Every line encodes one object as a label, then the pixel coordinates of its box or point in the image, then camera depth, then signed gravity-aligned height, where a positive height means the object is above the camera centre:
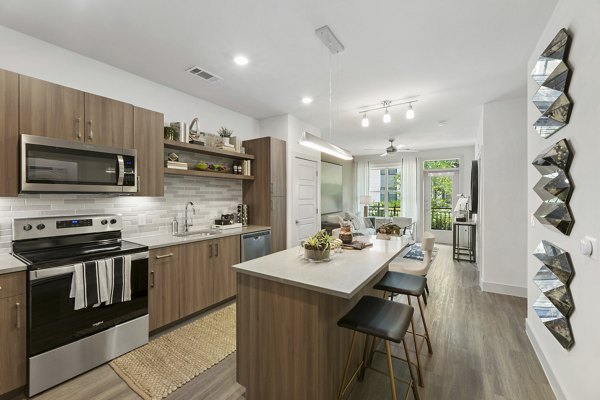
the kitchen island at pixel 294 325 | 1.51 -0.80
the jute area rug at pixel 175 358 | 1.95 -1.39
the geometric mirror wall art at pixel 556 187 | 1.63 +0.09
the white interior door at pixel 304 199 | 4.58 -0.02
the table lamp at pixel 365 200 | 8.22 -0.04
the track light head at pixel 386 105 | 3.77 +1.44
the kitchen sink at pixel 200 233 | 3.32 -0.47
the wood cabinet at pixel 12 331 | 1.74 -0.92
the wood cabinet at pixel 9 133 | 1.93 +0.48
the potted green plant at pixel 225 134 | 3.81 +0.95
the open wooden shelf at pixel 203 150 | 3.08 +0.63
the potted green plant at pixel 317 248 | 1.97 -0.38
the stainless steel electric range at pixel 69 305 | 1.85 -0.85
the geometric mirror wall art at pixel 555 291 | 1.65 -0.64
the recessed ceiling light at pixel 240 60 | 2.65 +1.43
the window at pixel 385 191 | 8.49 +0.26
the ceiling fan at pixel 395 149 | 6.00 +1.17
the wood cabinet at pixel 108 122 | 2.38 +0.72
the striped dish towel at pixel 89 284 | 2.00 -0.70
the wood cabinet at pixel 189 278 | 2.59 -0.89
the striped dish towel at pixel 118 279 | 2.19 -0.71
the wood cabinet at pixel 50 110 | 2.04 +0.72
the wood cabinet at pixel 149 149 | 2.72 +0.52
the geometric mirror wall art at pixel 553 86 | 1.66 +0.80
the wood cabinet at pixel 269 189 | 4.06 +0.15
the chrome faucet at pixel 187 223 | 3.47 -0.35
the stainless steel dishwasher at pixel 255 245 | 3.56 -0.67
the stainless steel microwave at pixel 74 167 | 2.03 +0.26
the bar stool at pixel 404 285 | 2.00 -0.70
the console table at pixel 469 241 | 5.52 -0.91
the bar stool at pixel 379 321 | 1.44 -0.72
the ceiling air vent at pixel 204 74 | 2.87 +1.42
